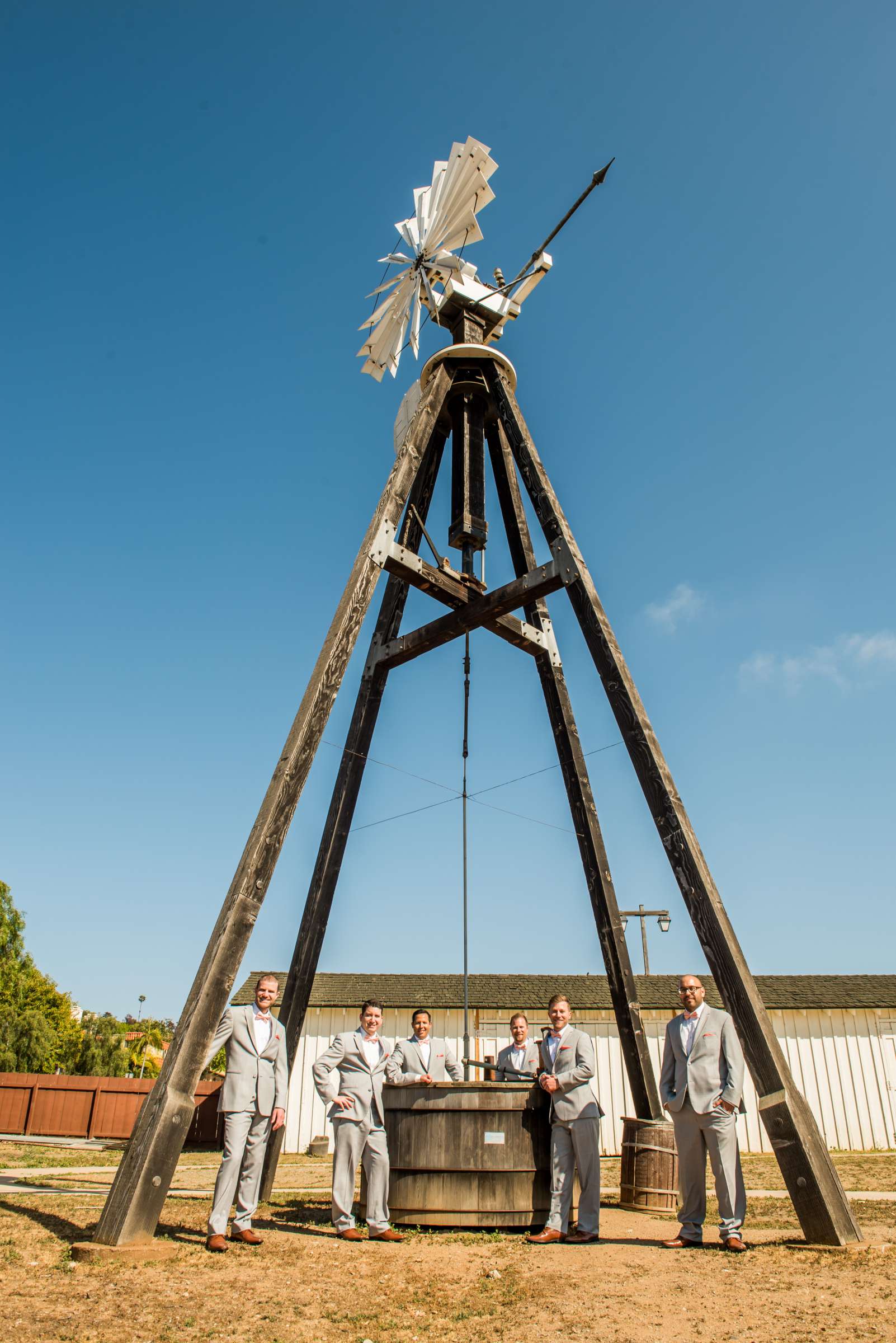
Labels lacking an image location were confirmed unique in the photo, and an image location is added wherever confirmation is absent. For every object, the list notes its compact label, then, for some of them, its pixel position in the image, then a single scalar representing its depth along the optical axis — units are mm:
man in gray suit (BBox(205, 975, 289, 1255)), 5363
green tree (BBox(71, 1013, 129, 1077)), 32094
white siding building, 18250
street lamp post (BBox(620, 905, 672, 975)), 20328
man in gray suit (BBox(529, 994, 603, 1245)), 5848
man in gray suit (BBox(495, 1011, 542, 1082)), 7469
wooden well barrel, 6031
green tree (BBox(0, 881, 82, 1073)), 31516
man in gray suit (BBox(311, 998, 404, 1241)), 5820
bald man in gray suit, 5461
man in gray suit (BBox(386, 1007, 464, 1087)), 6637
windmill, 5391
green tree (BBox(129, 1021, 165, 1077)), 40625
